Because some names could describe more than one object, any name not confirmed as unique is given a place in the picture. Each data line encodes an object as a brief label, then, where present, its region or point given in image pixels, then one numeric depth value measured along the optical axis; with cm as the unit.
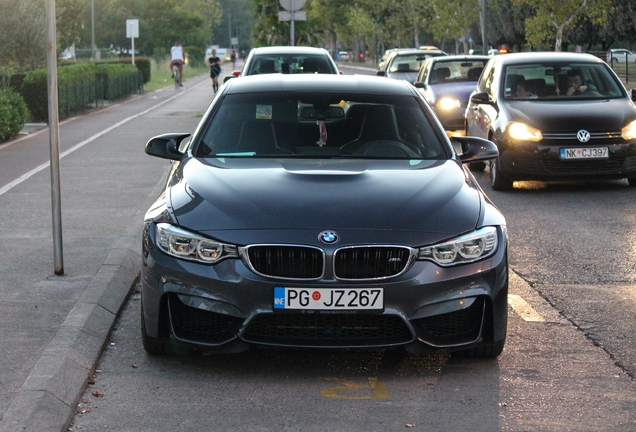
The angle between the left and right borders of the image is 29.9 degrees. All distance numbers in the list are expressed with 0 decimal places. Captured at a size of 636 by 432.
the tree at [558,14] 3928
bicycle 4484
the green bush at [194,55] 9269
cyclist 4518
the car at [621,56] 6456
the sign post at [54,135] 757
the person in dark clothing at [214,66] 4050
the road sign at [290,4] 2886
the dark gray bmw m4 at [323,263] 541
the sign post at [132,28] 4878
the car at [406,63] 2820
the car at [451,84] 2127
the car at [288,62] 1964
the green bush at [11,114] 1959
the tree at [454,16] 5356
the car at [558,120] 1319
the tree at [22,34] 2789
